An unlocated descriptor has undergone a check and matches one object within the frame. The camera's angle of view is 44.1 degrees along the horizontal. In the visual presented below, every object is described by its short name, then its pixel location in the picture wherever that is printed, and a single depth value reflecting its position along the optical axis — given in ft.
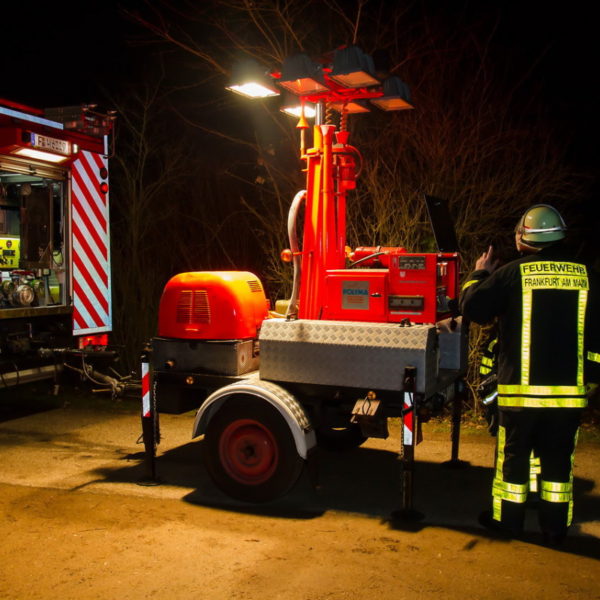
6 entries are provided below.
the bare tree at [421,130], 29.35
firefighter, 15.24
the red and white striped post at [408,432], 16.31
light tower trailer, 17.03
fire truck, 24.25
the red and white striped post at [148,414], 19.27
